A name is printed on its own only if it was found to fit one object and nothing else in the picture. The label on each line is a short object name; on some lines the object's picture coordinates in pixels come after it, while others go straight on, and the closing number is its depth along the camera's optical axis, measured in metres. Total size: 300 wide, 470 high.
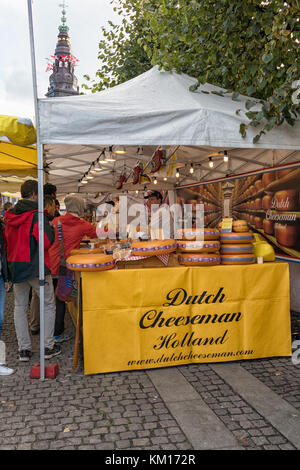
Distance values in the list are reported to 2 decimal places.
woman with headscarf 4.70
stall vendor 6.73
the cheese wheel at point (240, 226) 4.20
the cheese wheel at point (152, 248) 3.81
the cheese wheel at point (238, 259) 4.05
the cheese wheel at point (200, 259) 3.91
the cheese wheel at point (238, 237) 4.08
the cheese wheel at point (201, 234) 3.96
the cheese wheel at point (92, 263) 3.64
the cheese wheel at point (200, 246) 3.91
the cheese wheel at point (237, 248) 4.05
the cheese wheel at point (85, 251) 4.59
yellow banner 3.73
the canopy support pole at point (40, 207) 3.37
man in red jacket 3.86
